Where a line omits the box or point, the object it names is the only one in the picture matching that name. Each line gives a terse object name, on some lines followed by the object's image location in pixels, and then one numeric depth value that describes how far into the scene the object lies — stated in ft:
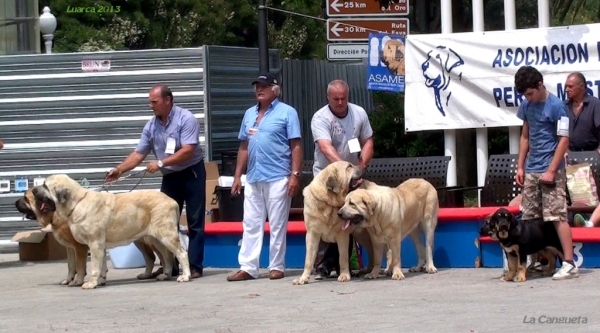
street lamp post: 63.98
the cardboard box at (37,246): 47.06
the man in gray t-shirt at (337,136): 36.42
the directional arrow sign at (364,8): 58.08
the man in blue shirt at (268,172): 36.78
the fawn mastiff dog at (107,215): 36.14
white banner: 43.91
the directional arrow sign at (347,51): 58.08
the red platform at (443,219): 38.09
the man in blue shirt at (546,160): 33.35
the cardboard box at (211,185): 45.80
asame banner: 51.65
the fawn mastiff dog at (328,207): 35.12
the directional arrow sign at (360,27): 57.72
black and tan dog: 33.35
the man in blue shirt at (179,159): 37.45
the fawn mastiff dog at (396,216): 34.37
